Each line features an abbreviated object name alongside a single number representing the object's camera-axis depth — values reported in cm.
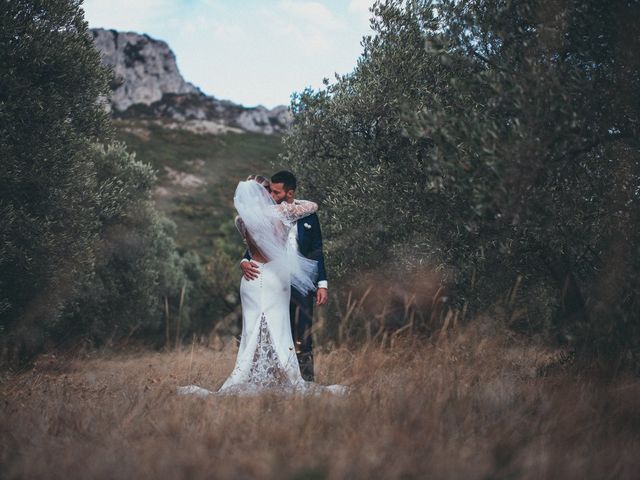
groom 843
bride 788
